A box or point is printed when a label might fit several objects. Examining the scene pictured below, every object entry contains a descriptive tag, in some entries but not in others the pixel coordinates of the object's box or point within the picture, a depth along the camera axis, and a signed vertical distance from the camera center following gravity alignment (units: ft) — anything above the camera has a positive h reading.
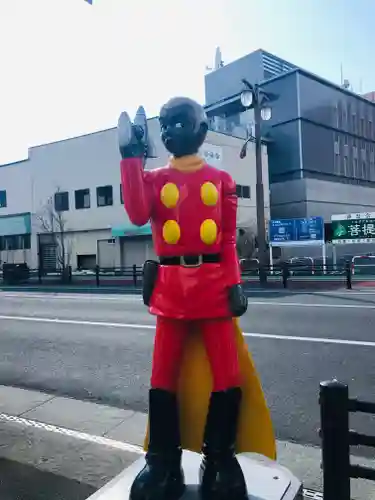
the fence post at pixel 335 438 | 6.50 -2.98
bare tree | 88.33 +6.71
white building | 82.07 +11.63
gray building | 95.76 +28.29
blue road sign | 55.42 +2.56
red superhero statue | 6.64 -0.61
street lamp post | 46.62 +10.40
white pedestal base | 6.88 -4.02
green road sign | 52.09 +2.68
